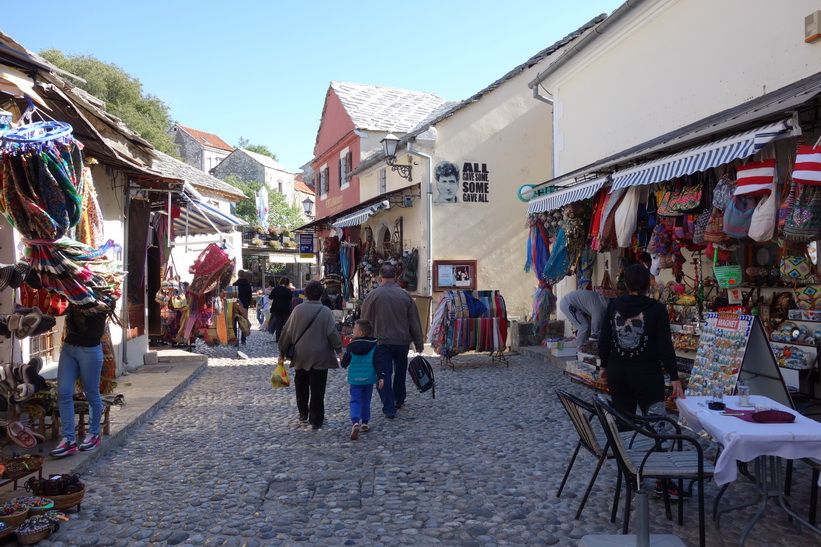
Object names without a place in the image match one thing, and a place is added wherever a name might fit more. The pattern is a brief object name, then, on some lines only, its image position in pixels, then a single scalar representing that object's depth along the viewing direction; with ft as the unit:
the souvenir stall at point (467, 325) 34.30
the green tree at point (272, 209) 126.93
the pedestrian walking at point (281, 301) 41.52
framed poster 46.78
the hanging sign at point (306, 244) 68.18
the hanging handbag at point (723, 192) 18.29
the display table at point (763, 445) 11.01
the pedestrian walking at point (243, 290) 45.37
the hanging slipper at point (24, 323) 16.03
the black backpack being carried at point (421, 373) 25.02
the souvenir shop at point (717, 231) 16.56
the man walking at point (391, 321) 22.63
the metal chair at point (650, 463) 11.54
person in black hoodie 14.02
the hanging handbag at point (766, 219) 16.57
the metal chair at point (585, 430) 12.85
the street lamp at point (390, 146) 45.47
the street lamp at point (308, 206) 71.74
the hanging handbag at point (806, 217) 15.10
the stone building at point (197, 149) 157.17
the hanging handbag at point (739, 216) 17.52
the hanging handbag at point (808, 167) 14.29
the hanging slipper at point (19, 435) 16.06
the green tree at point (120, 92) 103.19
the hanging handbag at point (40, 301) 18.81
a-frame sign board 16.22
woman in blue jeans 16.83
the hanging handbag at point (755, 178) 16.69
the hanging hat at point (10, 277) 15.25
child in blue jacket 20.31
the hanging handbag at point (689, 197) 20.18
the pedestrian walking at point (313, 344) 20.72
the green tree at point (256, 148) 203.31
